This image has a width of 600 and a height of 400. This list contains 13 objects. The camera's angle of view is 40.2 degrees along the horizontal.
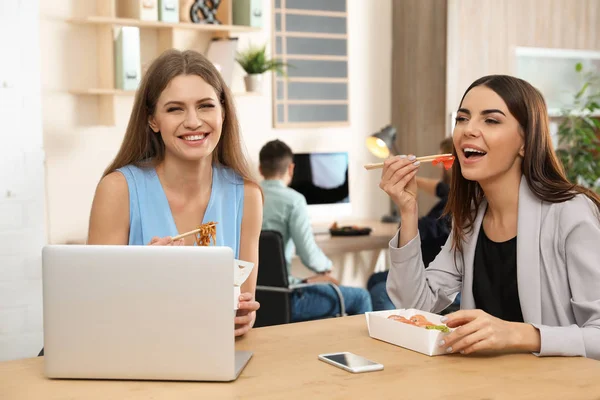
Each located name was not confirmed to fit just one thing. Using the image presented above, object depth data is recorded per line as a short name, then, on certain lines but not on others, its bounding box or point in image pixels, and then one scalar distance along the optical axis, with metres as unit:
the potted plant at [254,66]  4.30
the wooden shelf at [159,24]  3.78
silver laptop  1.46
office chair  3.19
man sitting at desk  3.56
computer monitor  4.55
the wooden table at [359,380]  1.43
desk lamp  4.49
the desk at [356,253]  4.21
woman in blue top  2.15
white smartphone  1.56
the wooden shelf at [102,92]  3.81
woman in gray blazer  1.84
